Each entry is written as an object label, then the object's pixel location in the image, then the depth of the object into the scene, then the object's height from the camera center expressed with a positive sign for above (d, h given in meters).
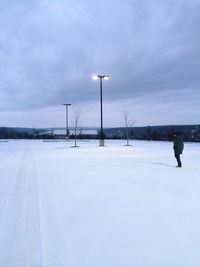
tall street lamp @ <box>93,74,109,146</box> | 18.43 +5.17
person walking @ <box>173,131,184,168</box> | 8.26 -0.53
